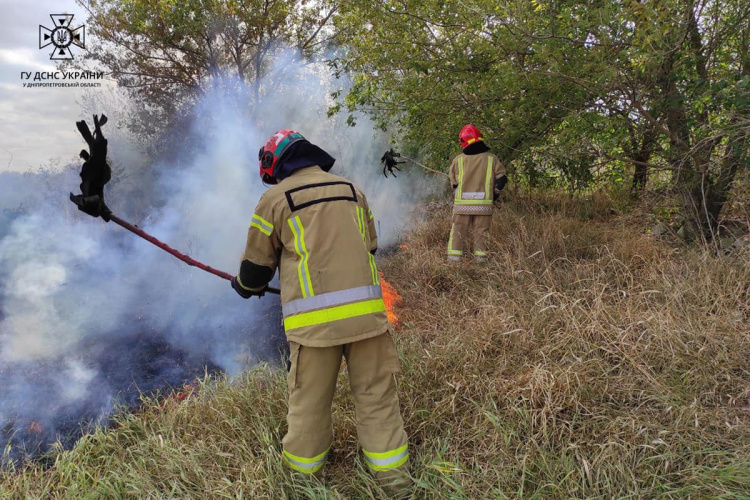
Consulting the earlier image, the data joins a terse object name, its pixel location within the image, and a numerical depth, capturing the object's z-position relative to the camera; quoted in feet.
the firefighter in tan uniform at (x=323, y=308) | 6.68
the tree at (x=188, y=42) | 30.01
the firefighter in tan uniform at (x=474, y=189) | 18.42
